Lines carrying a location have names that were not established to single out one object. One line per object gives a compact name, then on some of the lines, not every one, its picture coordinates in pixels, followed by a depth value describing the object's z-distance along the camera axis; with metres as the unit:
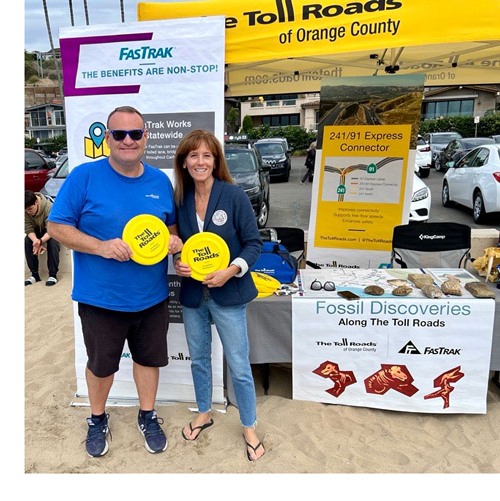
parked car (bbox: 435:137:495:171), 13.78
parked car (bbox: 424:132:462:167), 18.67
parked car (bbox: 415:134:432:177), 16.12
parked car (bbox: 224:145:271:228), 8.87
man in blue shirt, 2.14
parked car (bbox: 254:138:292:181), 16.39
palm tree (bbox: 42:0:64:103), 27.45
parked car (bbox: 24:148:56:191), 11.50
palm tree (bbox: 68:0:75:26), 30.03
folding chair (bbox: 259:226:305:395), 4.34
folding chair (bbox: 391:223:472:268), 4.05
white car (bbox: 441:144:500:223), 8.25
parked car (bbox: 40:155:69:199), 8.28
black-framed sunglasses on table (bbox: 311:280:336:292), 3.01
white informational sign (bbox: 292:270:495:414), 2.77
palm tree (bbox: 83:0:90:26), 31.34
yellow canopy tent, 2.76
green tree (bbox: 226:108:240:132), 40.53
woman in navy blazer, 2.21
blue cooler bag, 3.18
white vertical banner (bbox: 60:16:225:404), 2.66
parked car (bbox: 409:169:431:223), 7.08
